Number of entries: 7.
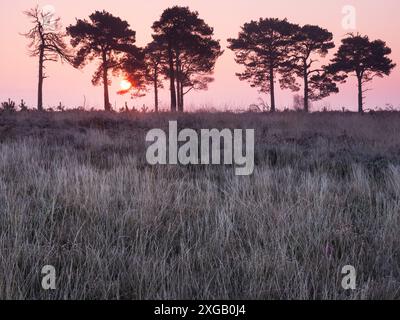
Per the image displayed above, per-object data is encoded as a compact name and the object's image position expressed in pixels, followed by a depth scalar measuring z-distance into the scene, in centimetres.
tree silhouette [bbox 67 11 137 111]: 2898
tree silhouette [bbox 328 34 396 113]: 3325
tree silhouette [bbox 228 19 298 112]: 3209
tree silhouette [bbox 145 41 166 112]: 3145
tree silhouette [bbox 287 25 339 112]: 3247
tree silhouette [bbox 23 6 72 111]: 2800
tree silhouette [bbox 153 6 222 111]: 2775
